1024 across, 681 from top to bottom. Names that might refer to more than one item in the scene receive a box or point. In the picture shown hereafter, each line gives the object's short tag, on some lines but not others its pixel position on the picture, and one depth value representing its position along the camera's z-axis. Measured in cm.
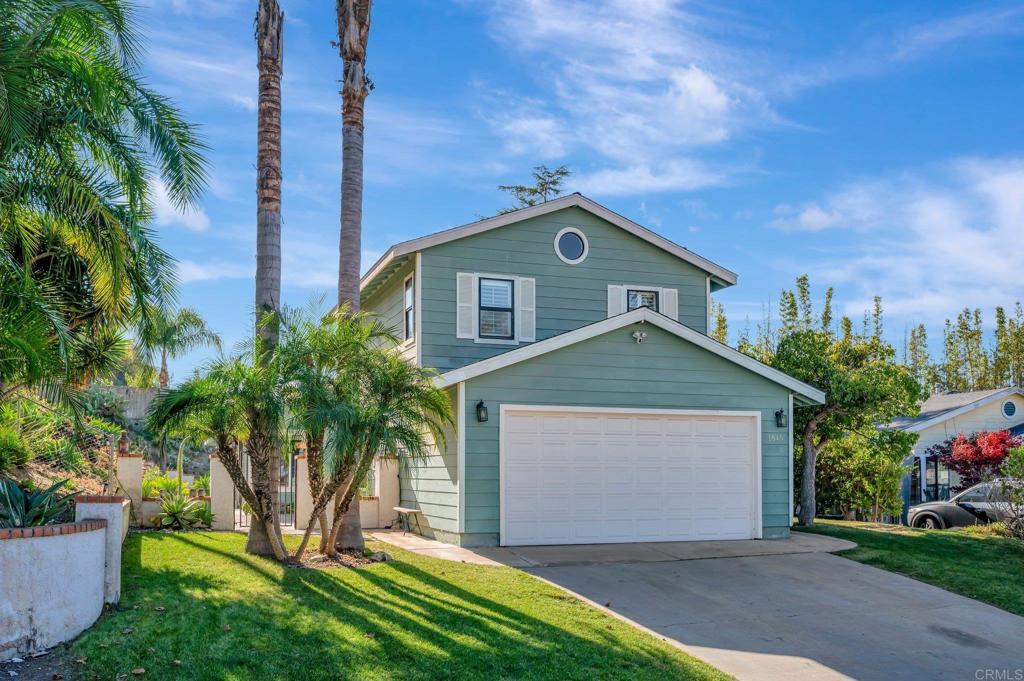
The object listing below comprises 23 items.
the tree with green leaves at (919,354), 4328
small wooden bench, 1575
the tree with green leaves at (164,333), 1219
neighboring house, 2677
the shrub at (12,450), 1170
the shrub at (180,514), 1419
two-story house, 1412
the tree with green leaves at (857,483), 2220
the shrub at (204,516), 1436
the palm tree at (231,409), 1037
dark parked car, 1916
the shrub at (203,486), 1619
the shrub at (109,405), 2164
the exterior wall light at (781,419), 1588
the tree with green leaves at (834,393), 1795
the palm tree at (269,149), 1238
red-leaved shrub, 2273
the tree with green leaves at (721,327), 3209
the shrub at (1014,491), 1546
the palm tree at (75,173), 952
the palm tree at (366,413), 1063
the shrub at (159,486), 1467
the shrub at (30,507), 793
